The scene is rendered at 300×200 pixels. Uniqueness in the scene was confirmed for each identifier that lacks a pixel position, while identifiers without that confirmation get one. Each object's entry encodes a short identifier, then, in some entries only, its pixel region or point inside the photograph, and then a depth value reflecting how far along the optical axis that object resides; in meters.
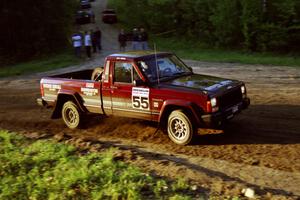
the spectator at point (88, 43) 27.58
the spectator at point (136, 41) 27.02
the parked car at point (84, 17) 42.94
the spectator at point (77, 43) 28.11
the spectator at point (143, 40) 26.89
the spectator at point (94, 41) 30.30
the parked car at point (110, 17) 45.16
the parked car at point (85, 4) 50.34
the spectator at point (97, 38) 30.30
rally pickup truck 9.39
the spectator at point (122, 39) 29.85
